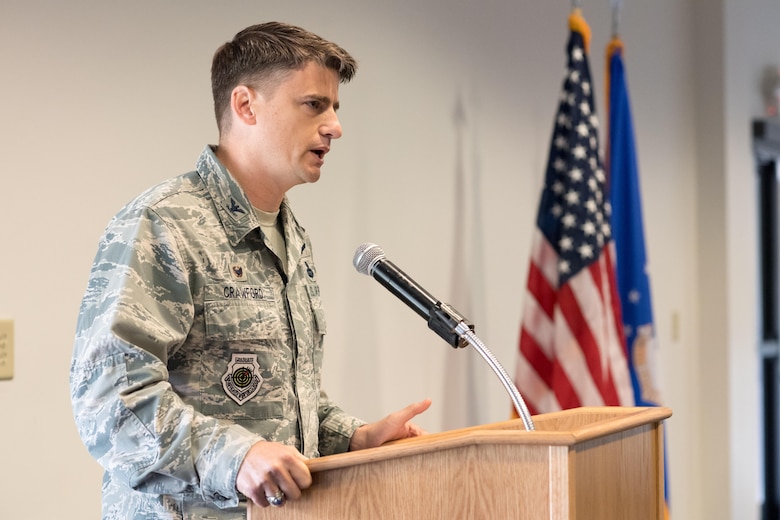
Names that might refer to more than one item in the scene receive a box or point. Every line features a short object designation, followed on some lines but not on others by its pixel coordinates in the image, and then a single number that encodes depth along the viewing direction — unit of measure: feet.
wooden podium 15.68
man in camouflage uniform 16.19
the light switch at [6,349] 18.32
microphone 16.65
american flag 22.06
